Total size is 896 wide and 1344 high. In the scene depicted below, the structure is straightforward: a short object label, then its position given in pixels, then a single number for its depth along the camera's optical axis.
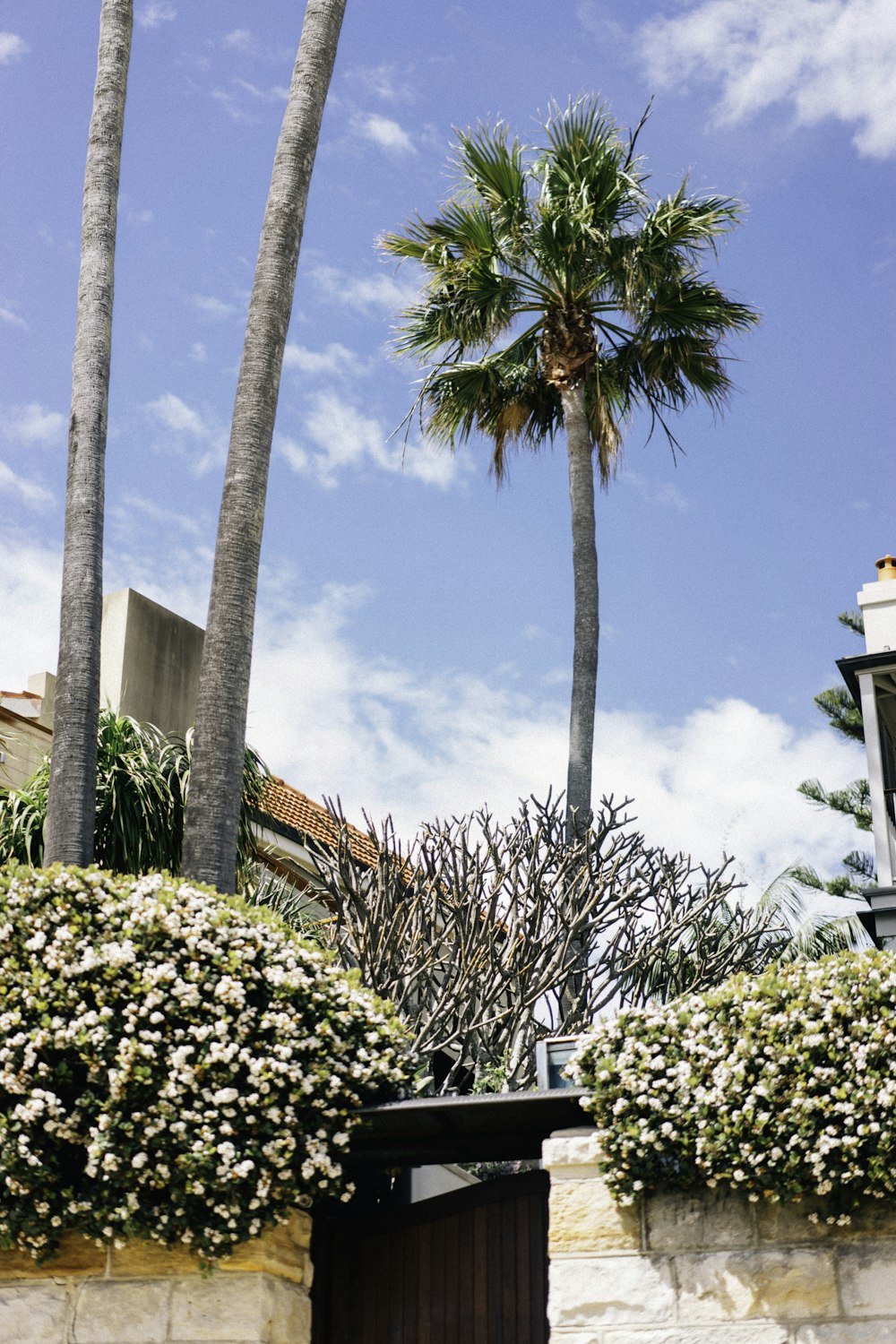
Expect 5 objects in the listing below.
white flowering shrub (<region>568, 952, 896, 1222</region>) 5.11
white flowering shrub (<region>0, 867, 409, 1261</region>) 5.48
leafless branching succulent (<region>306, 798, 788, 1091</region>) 8.81
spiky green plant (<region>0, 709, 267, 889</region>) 10.45
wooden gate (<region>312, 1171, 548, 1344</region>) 6.18
